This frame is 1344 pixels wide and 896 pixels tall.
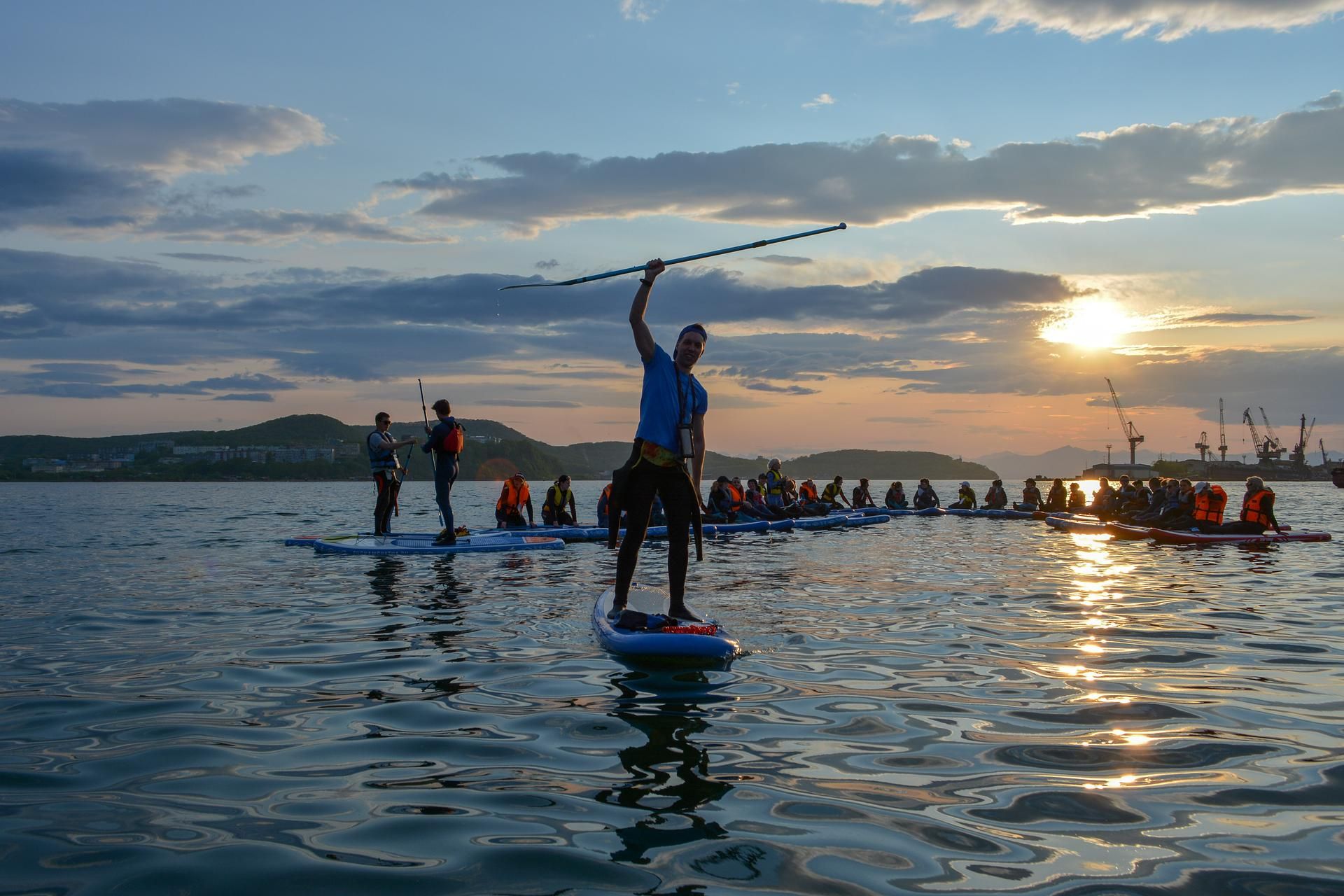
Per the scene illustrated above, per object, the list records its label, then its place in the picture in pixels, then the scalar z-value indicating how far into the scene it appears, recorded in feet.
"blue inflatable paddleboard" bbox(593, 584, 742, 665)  23.50
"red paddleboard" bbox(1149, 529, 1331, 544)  71.31
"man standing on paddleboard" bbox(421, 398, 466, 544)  58.59
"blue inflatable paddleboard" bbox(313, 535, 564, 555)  58.65
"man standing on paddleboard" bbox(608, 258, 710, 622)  25.31
